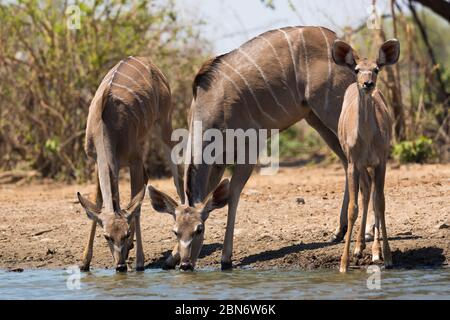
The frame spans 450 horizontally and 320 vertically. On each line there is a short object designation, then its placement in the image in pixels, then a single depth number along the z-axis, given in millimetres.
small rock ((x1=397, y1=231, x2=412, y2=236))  16295
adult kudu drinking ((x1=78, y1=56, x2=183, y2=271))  14437
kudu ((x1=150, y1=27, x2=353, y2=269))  15555
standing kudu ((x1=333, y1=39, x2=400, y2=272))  14281
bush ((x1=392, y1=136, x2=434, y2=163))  23578
